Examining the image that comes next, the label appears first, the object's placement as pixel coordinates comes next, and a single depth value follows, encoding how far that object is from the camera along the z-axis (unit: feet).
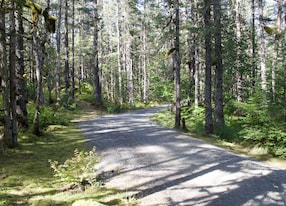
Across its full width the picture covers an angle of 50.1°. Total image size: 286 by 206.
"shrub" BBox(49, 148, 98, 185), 21.74
